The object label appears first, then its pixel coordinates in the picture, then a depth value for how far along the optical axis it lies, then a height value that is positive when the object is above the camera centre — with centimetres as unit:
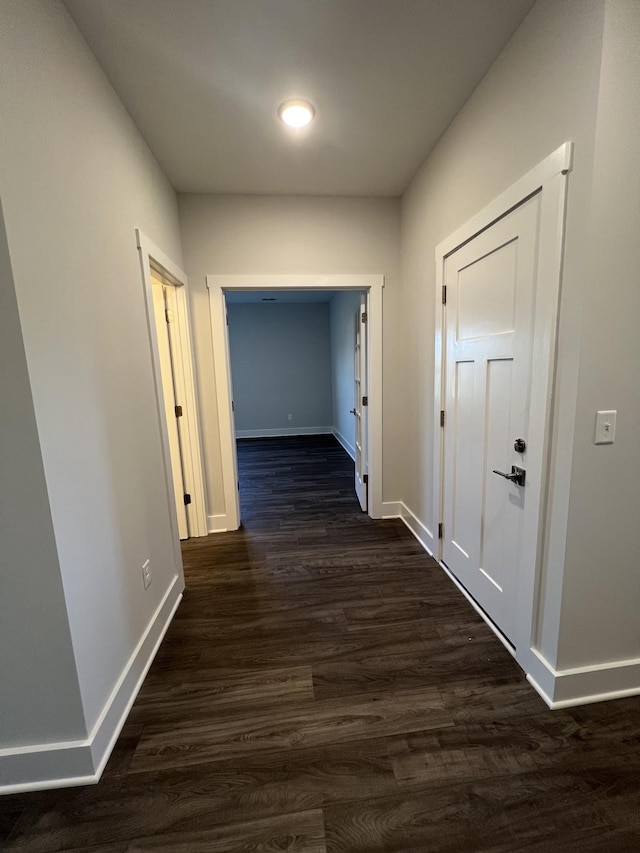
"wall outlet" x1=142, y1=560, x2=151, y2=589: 168 -97
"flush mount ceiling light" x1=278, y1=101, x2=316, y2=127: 172 +131
